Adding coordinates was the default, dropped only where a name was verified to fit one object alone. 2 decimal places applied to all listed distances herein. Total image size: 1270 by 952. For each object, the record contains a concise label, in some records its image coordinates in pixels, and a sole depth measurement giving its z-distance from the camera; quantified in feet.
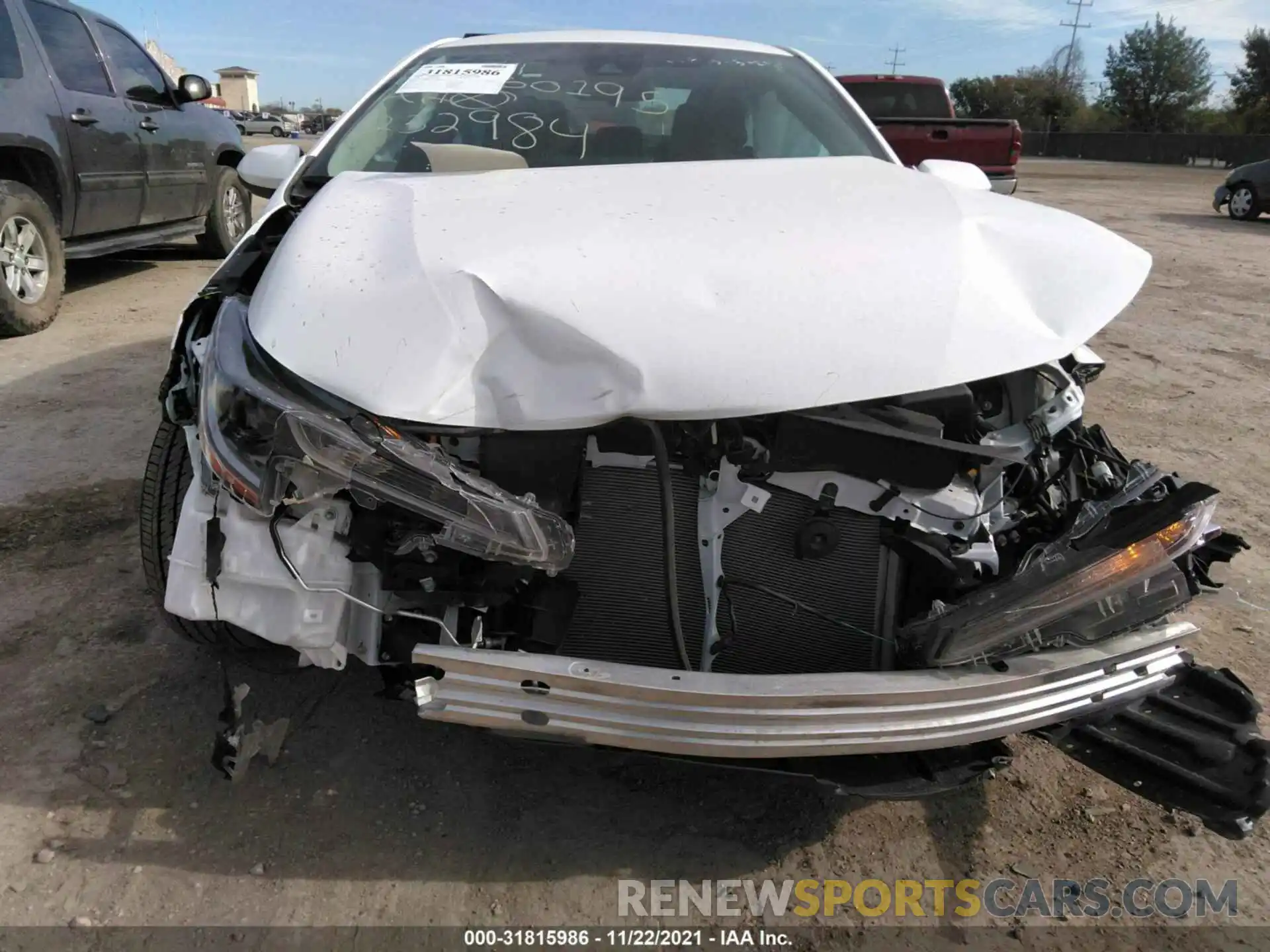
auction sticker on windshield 9.68
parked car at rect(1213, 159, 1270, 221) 41.91
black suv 16.61
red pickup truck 24.80
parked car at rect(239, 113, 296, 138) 139.23
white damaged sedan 5.02
